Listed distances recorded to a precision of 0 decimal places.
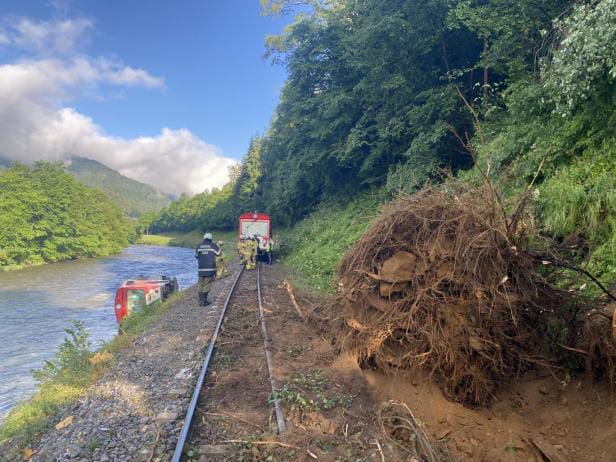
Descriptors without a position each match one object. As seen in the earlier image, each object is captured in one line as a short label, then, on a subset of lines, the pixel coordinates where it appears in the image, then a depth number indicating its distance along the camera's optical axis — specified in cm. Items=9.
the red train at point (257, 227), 2345
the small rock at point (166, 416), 487
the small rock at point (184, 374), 624
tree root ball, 481
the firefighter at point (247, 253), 1959
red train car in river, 1316
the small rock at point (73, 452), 436
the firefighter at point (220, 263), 1257
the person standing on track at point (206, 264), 1131
